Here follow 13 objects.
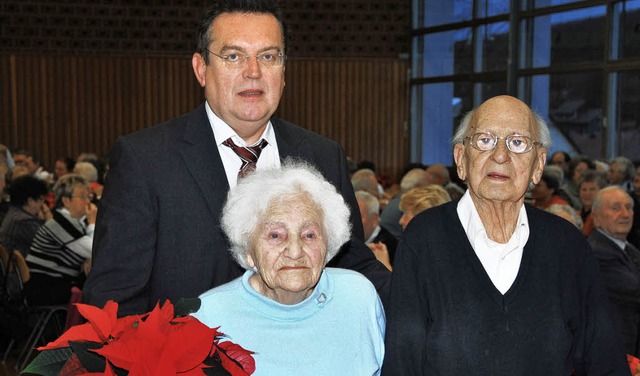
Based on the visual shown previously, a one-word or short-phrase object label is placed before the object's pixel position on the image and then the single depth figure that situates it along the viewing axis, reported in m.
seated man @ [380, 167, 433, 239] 6.87
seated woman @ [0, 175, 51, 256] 7.21
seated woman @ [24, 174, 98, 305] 6.66
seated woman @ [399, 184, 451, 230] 5.50
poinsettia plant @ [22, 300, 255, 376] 1.55
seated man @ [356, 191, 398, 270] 6.15
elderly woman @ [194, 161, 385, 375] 2.12
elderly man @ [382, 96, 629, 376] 2.00
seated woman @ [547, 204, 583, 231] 5.49
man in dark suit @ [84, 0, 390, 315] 2.19
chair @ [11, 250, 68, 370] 6.37
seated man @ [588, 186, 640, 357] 5.07
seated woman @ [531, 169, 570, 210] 7.62
